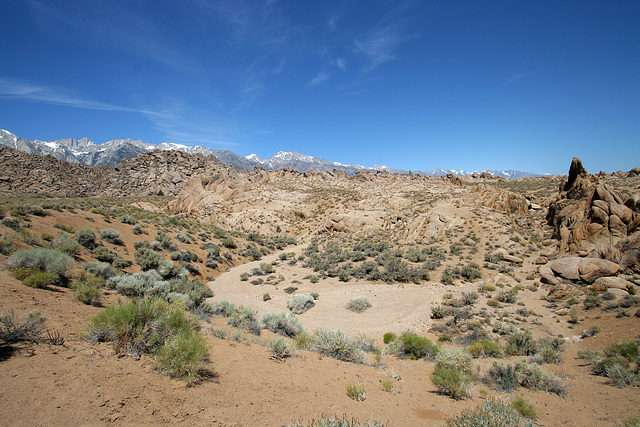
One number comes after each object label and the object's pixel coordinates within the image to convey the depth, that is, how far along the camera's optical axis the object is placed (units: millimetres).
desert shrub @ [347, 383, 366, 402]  4929
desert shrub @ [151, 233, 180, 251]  19097
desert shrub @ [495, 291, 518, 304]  11969
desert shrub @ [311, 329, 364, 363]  7270
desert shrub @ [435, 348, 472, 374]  6424
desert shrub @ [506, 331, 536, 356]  7758
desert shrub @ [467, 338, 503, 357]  7840
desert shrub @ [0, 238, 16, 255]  8467
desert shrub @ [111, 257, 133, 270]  13047
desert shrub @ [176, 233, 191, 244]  22312
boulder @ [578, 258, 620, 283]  11493
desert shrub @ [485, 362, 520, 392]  5695
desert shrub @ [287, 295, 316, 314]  13032
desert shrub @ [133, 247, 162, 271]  14701
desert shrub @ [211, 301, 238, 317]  10188
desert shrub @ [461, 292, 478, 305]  12297
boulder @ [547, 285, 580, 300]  11414
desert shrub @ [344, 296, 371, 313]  13148
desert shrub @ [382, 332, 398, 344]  9552
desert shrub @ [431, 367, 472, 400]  5379
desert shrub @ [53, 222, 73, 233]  13923
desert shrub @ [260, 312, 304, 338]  9344
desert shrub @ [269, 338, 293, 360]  6434
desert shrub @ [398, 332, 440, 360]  7977
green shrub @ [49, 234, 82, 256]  11227
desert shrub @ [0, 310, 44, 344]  4066
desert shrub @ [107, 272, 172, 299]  9070
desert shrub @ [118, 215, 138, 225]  20686
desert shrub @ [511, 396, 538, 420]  4547
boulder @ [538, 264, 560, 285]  13055
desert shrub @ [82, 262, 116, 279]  10031
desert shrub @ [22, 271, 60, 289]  6642
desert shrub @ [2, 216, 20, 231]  11429
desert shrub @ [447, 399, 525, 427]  3727
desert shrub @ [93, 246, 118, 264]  12953
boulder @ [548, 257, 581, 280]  12558
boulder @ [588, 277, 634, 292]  10352
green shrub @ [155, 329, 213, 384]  4328
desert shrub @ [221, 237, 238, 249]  26245
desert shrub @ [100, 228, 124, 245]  15758
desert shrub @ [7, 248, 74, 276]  7347
